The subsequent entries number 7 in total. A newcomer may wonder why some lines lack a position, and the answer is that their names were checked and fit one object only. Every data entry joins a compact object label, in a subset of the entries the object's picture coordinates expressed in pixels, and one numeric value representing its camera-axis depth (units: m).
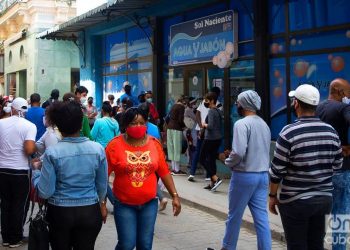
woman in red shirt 4.25
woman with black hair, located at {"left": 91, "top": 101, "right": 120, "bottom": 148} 7.79
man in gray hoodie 5.12
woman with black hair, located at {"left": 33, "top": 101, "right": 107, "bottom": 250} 3.71
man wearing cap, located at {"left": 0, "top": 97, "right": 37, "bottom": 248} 5.98
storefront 9.24
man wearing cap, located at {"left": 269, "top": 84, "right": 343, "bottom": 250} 3.97
